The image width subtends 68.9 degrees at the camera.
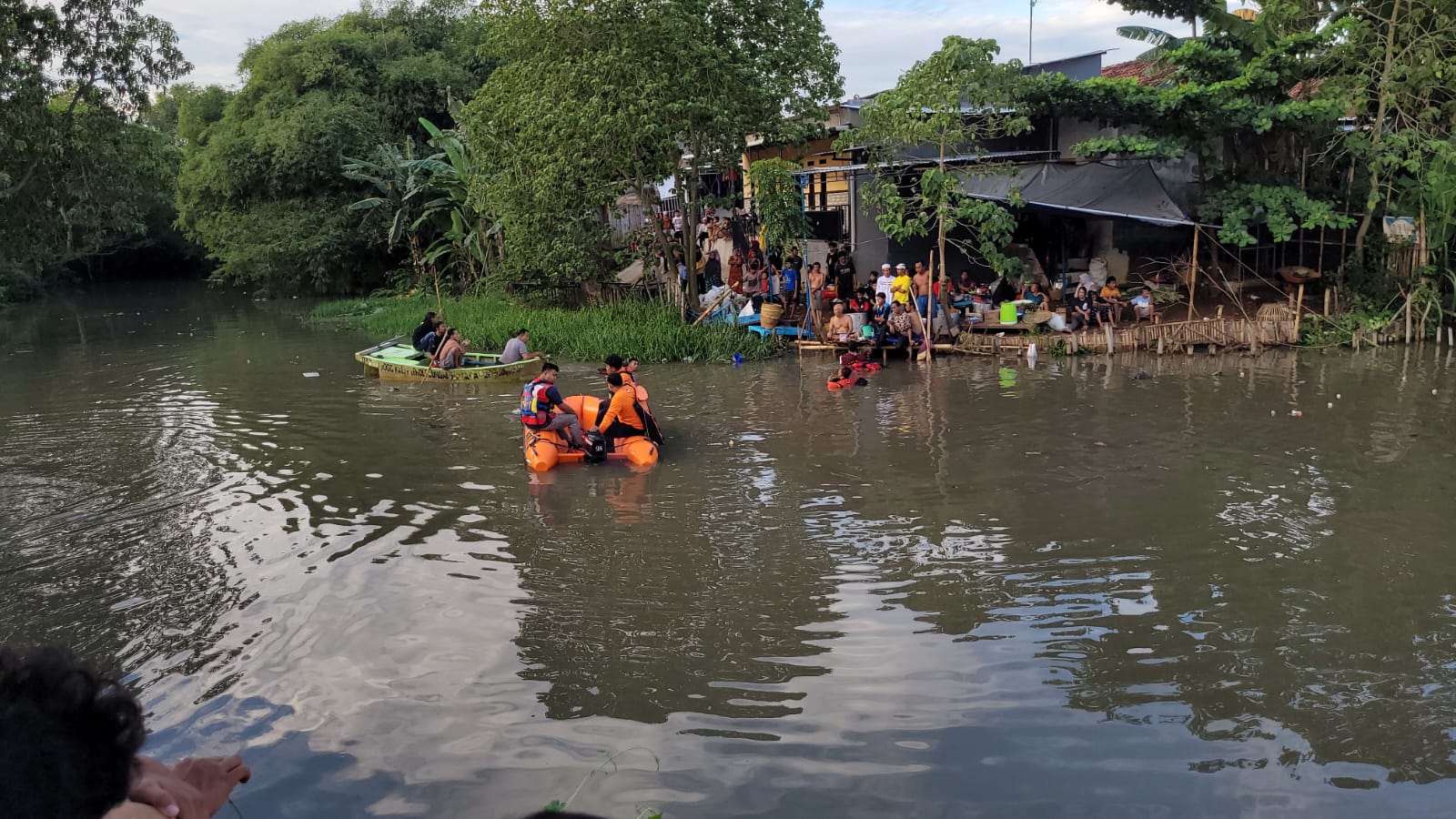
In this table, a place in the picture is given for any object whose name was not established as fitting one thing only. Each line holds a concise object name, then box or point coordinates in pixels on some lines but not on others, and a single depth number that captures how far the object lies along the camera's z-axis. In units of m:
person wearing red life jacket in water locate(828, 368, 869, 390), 15.10
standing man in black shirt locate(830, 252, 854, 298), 19.91
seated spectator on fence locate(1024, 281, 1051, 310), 17.81
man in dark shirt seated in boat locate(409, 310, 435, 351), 17.31
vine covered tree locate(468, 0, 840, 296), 17.67
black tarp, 17.06
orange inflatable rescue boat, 10.89
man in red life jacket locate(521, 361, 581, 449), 10.75
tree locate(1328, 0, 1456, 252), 16.23
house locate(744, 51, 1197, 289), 17.48
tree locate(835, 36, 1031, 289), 16.23
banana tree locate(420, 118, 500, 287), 26.22
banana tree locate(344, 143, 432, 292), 28.56
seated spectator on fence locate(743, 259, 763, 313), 19.58
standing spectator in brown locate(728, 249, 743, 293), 19.84
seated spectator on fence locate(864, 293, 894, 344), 17.38
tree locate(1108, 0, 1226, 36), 18.59
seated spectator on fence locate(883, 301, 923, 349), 17.34
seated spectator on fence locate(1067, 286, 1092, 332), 17.44
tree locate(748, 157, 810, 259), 17.89
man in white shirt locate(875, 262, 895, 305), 17.86
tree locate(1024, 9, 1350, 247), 16.62
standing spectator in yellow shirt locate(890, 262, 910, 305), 17.41
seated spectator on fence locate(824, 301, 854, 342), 17.77
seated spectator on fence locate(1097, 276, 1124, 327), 17.56
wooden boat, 16.34
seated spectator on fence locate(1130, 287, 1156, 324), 17.70
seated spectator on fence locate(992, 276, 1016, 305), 19.14
